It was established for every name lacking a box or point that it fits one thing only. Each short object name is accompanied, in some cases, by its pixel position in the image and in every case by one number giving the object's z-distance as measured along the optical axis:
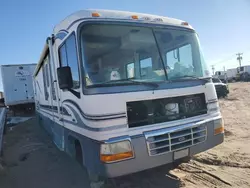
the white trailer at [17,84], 16.50
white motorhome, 3.18
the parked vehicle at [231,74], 50.47
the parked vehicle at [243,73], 45.83
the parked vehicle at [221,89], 17.08
